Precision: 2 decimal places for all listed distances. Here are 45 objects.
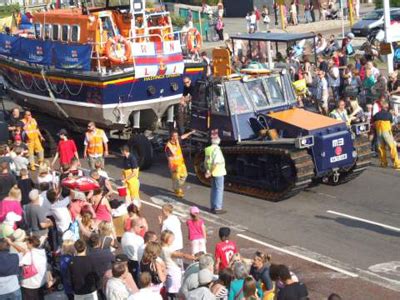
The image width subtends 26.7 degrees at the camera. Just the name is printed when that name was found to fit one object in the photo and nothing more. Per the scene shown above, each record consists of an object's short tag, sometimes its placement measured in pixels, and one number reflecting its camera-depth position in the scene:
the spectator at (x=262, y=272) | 10.09
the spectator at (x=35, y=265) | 11.26
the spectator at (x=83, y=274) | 10.59
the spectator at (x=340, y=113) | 17.77
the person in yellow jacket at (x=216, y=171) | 15.65
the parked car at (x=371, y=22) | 34.91
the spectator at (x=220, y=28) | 38.84
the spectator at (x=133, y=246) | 11.48
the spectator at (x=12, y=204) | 13.20
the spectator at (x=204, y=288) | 9.36
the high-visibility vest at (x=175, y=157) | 16.78
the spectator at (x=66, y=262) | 11.04
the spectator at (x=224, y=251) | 11.23
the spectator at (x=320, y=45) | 27.54
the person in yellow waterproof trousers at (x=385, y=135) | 17.91
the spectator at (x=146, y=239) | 10.89
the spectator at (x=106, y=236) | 10.98
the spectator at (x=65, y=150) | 17.80
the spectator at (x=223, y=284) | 9.56
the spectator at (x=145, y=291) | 9.40
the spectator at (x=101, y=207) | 12.96
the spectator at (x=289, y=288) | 9.03
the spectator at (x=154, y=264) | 10.53
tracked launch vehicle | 15.95
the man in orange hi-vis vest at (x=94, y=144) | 17.92
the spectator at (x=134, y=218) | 11.79
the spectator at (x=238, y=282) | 9.53
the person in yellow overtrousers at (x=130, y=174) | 15.97
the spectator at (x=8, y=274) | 10.60
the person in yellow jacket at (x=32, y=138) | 19.41
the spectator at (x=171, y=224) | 11.79
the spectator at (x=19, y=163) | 16.41
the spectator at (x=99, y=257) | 10.61
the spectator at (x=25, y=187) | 14.70
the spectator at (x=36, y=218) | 12.81
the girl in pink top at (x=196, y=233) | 12.28
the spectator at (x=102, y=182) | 14.25
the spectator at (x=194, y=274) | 9.77
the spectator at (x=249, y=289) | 9.09
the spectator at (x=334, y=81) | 22.73
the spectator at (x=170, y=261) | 11.03
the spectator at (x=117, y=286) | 9.87
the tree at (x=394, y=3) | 40.69
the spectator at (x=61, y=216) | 12.66
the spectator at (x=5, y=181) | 14.75
